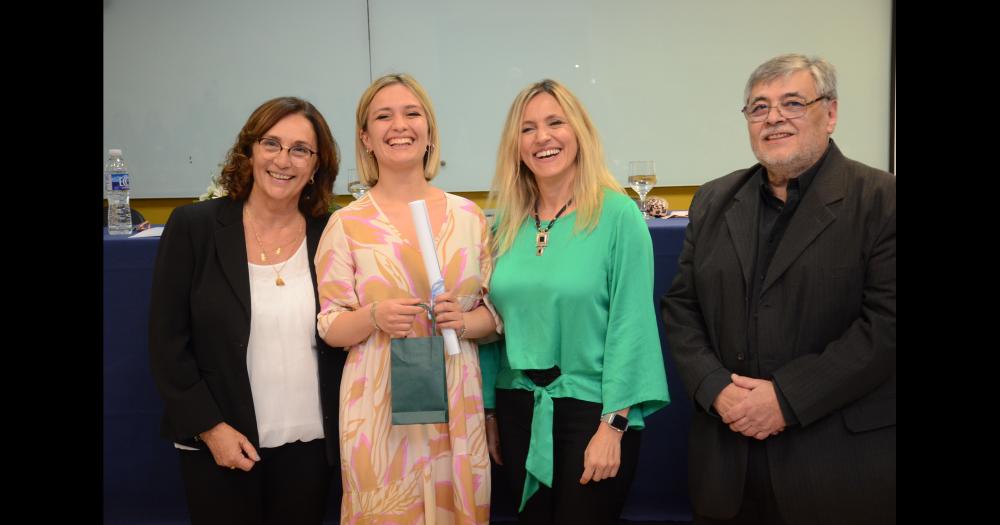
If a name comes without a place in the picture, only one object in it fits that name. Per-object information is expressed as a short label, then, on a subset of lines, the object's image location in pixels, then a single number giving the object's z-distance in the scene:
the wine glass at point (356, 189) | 3.00
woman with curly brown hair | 1.92
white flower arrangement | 2.76
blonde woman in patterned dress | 1.91
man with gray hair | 1.66
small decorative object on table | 2.89
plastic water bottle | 2.70
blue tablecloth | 2.53
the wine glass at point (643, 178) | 2.91
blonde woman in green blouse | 1.84
